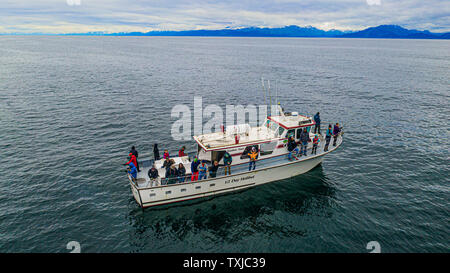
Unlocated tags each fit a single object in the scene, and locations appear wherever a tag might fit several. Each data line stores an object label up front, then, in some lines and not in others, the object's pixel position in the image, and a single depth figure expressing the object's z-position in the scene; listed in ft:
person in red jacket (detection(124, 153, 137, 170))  54.08
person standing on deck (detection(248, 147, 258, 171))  55.67
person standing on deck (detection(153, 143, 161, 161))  58.82
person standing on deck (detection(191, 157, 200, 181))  52.39
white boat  52.54
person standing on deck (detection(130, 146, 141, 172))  55.88
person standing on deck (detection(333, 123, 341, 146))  66.28
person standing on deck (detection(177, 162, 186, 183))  52.14
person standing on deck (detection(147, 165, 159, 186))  51.62
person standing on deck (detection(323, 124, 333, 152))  64.17
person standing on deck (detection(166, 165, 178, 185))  52.03
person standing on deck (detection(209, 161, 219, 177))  53.72
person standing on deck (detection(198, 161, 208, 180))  52.13
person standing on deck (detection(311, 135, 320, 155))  62.03
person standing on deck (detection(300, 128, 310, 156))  61.16
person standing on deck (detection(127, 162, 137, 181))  52.21
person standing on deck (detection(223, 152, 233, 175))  55.47
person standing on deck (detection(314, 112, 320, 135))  68.81
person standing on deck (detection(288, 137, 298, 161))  60.39
